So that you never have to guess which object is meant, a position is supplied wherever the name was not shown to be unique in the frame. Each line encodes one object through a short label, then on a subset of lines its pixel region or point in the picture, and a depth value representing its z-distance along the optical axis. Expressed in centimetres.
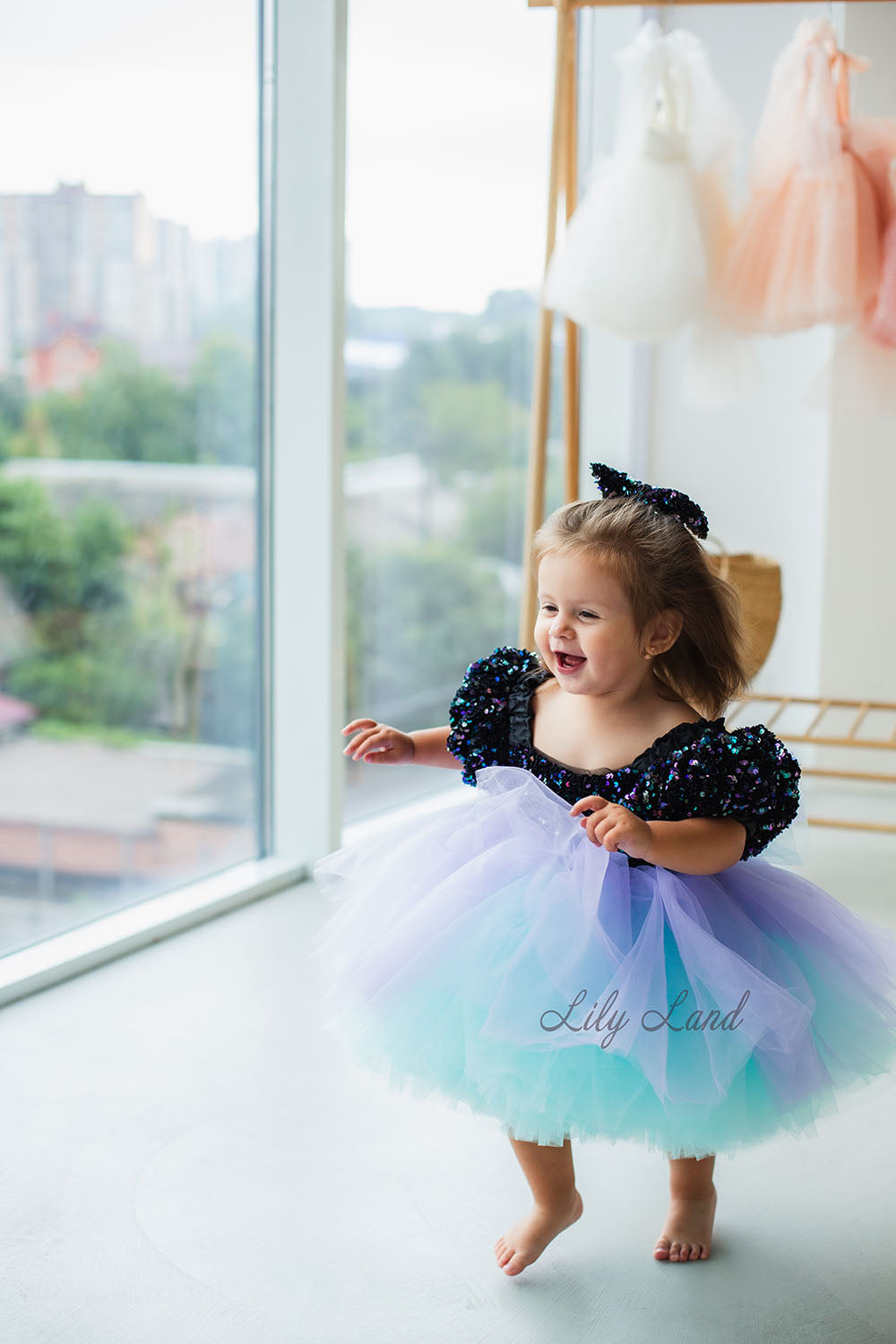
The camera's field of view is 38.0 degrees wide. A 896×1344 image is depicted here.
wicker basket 275
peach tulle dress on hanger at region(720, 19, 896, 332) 242
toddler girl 116
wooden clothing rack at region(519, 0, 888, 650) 248
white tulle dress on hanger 244
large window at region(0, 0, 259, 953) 203
